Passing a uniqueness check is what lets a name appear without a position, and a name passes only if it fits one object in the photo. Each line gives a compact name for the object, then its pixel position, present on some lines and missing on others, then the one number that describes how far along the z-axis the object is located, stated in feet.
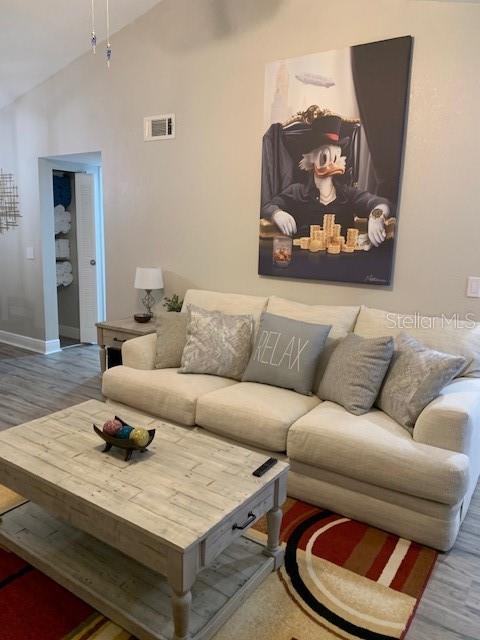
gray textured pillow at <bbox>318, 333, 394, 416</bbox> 8.59
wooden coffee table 5.20
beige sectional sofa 7.10
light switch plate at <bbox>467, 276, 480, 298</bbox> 9.57
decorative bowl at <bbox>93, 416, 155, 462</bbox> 6.50
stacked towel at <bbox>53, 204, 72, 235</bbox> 18.80
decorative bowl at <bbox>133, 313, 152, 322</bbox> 13.50
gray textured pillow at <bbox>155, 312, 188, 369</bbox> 11.00
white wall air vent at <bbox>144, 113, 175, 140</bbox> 13.25
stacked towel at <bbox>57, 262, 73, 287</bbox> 19.31
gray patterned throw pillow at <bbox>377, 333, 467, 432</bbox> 7.83
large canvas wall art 9.99
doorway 17.20
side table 12.62
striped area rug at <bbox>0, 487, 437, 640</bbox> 5.71
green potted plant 13.35
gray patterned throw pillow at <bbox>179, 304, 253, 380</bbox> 10.46
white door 18.10
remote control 6.20
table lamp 13.44
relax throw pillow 9.52
